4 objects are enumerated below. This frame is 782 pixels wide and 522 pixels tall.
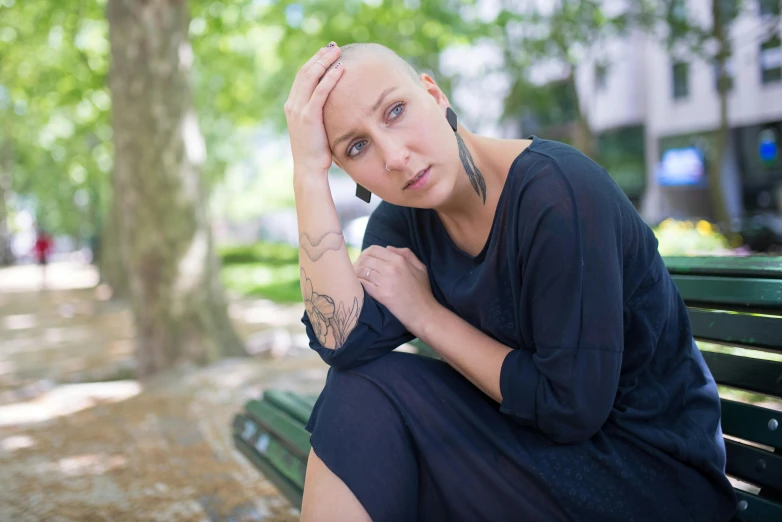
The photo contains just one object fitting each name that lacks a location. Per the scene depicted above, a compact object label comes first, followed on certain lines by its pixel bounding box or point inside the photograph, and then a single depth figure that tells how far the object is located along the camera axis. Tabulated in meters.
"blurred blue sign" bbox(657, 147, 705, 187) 28.97
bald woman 1.71
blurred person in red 23.80
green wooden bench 1.92
